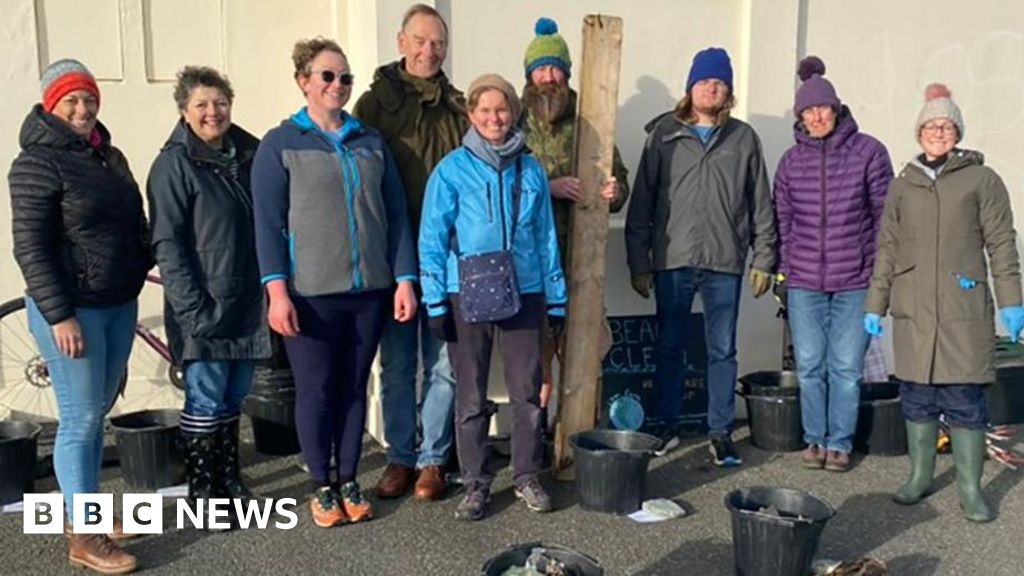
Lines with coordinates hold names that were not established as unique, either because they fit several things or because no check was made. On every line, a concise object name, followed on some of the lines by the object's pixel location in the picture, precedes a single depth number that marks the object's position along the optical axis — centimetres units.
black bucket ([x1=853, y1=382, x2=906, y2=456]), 527
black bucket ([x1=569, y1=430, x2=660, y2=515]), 435
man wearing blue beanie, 499
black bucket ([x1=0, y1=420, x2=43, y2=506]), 442
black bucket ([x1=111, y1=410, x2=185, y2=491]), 464
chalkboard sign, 567
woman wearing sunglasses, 394
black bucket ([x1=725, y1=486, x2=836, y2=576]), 353
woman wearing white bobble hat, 427
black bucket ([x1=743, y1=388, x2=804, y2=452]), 529
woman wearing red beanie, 353
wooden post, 470
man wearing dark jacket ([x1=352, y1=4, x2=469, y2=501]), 439
